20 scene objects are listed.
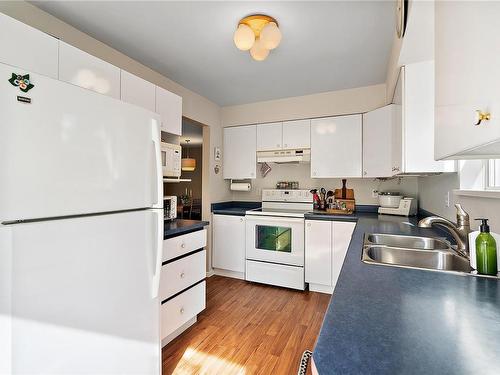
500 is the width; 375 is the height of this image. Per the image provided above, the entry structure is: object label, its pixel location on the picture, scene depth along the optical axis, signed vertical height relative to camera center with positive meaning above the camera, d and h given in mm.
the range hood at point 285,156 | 3252 +426
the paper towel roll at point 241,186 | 3715 +29
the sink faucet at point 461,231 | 1184 -195
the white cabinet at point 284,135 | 3273 +708
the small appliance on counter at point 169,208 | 2299 -186
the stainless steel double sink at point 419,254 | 1221 -343
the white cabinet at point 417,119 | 1640 +463
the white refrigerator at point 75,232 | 843 -184
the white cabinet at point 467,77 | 496 +269
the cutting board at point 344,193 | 3287 -55
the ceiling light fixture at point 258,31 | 1727 +1068
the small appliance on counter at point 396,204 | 2638 -164
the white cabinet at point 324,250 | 2768 -687
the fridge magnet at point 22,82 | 851 +358
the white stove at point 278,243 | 2965 -668
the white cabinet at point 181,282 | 1831 -749
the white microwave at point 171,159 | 2180 +251
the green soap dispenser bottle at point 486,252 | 959 -237
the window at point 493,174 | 1321 +83
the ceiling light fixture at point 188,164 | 3416 +320
